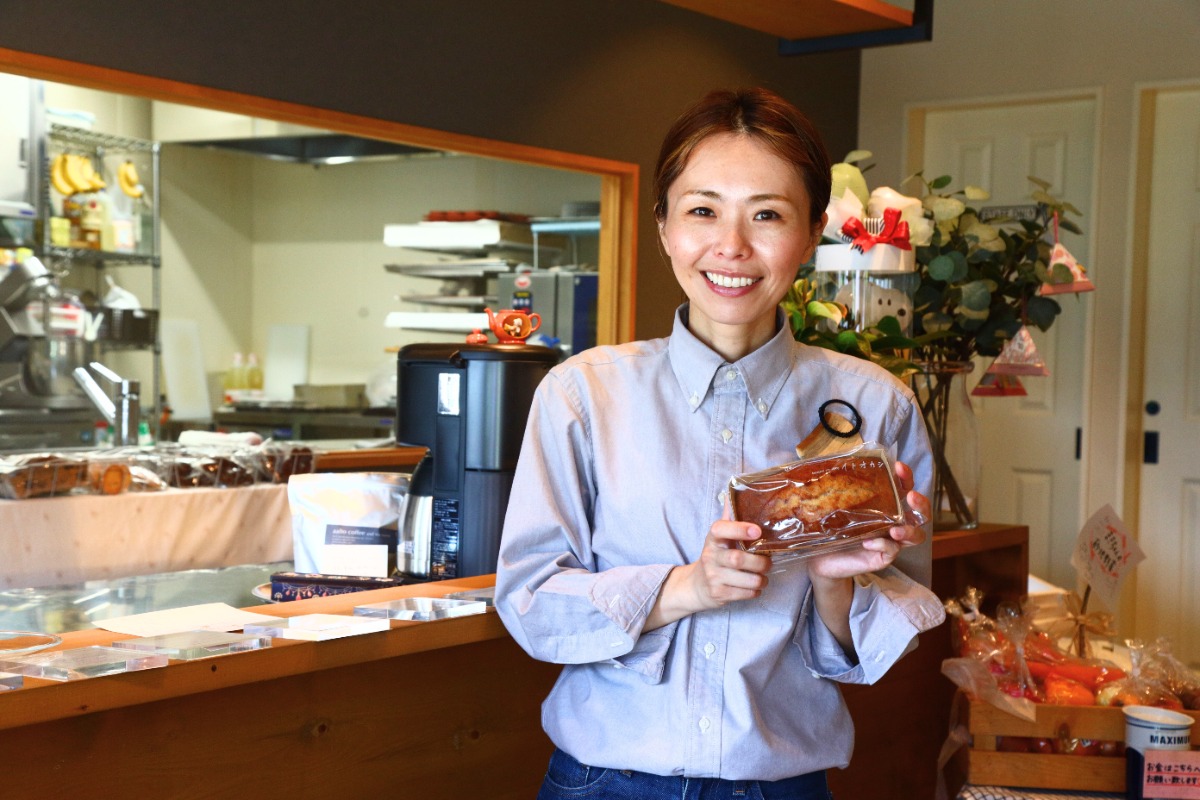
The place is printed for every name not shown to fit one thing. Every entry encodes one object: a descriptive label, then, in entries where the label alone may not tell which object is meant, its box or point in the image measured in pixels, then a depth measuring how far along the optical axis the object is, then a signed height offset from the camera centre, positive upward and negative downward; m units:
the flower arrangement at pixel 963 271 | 2.37 +0.18
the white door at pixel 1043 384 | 4.78 -0.06
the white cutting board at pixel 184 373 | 6.50 -0.14
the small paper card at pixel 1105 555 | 2.24 -0.33
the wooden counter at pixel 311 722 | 1.21 -0.42
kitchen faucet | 4.94 -0.24
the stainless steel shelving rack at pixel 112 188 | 5.31 +0.65
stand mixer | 5.11 +0.01
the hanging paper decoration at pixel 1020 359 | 2.45 +0.02
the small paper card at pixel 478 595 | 1.58 -0.30
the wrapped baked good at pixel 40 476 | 2.92 -0.31
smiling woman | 1.30 -0.19
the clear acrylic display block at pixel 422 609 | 1.48 -0.30
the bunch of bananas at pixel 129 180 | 5.61 +0.73
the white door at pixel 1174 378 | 4.52 -0.03
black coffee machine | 1.77 -0.13
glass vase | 2.42 -0.14
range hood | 6.10 +0.98
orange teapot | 1.84 +0.04
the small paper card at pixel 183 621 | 1.36 -0.30
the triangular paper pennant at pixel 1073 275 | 2.49 +0.18
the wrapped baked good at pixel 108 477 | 3.11 -0.33
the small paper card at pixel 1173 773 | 1.76 -0.56
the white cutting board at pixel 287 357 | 7.00 -0.05
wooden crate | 1.87 -0.58
